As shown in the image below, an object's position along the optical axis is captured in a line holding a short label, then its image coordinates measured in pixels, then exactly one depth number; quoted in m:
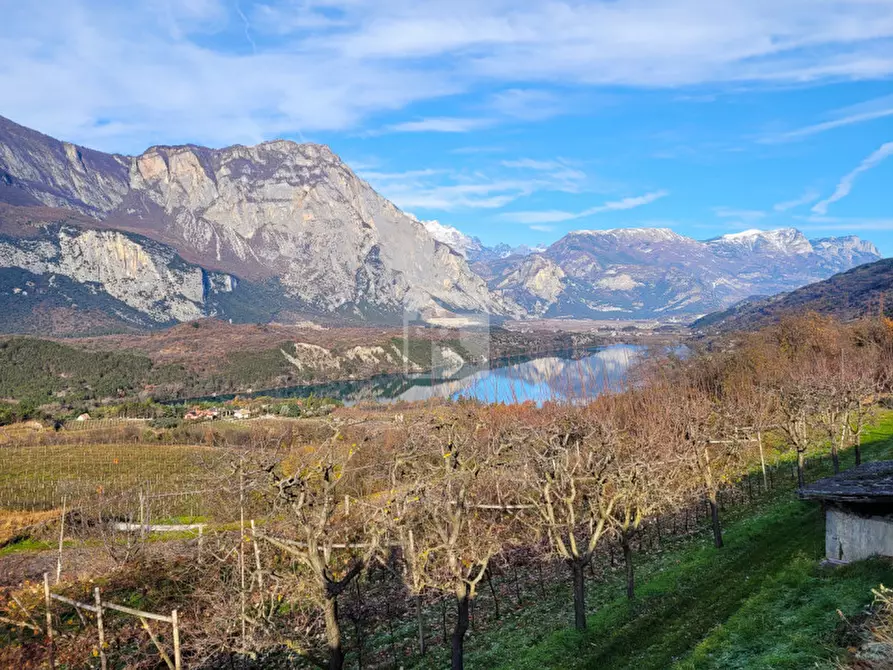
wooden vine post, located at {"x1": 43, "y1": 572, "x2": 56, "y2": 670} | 12.85
